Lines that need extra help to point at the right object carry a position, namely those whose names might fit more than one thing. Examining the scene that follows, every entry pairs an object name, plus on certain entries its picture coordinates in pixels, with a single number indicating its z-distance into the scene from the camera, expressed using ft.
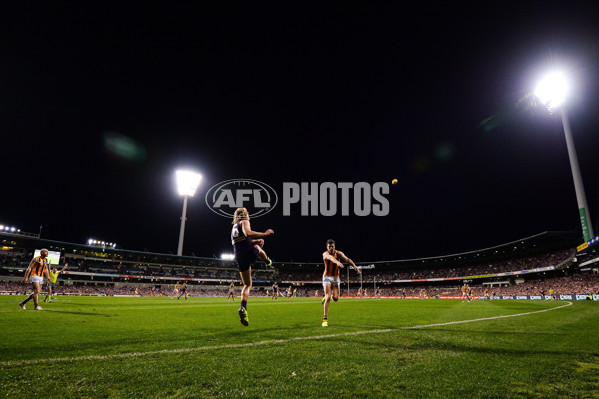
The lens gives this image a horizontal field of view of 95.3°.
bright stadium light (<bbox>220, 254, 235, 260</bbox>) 287.48
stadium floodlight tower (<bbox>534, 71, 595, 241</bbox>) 100.94
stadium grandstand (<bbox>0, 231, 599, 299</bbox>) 156.56
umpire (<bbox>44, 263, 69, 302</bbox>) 62.46
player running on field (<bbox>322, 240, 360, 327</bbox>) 27.94
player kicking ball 20.92
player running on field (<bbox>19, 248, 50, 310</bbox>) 38.73
